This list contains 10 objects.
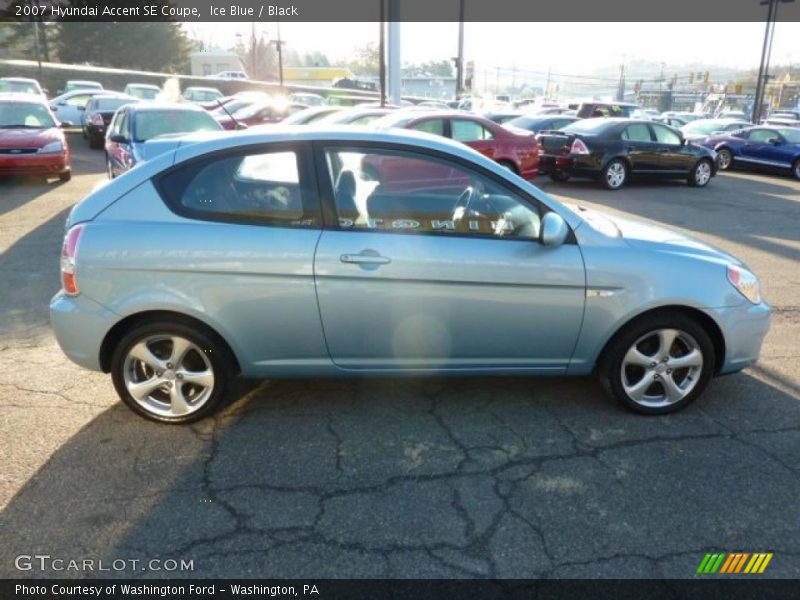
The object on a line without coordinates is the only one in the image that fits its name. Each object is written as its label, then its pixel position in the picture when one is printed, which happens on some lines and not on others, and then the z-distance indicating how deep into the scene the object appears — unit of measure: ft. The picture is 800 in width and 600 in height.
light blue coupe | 10.34
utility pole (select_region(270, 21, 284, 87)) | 127.89
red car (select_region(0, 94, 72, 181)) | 35.45
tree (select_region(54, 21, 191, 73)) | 150.61
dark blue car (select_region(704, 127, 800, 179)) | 53.62
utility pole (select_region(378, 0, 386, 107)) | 67.92
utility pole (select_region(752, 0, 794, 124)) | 94.73
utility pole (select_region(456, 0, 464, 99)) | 114.09
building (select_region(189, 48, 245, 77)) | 226.79
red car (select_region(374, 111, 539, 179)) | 35.53
